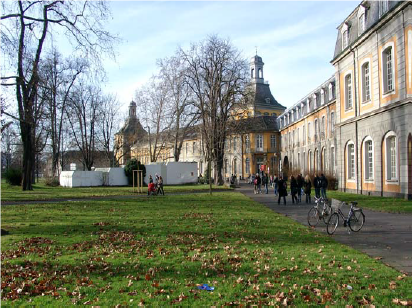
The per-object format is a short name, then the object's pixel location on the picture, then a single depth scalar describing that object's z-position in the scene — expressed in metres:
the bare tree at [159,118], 51.96
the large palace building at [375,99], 22.73
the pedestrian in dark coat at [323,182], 25.92
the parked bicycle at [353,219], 12.82
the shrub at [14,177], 46.78
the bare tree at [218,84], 44.81
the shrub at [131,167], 50.38
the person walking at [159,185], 32.44
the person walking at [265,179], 36.69
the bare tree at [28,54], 16.32
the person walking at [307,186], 25.49
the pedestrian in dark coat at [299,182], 25.99
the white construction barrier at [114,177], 51.12
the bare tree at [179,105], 46.88
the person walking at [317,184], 25.68
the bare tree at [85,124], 54.91
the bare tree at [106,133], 60.85
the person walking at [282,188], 24.47
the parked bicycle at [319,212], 14.48
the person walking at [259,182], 35.62
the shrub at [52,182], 51.62
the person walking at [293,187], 25.34
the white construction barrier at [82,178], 50.06
